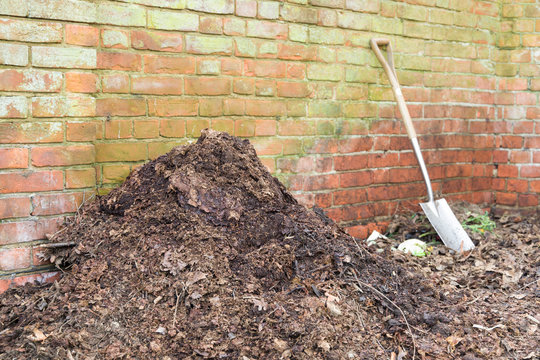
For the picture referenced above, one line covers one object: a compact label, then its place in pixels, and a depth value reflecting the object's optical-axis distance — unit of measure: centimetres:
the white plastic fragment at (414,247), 356
